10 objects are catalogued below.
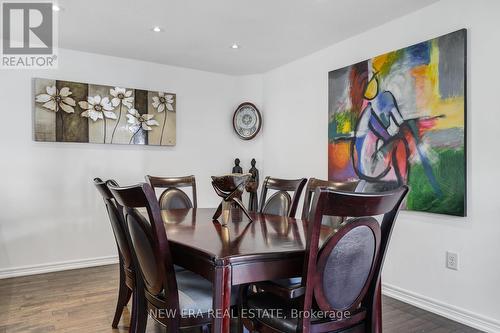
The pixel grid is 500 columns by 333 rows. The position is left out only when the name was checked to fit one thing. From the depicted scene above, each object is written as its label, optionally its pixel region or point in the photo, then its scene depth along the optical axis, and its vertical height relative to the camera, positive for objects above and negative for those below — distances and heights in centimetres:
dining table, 131 -36
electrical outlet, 260 -70
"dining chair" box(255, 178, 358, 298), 132 -38
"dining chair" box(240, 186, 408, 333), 122 -41
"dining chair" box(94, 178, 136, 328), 195 -54
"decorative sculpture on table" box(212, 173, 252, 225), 204 -15
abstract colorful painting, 258 +33
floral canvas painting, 368 +54
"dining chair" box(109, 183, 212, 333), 147 -49
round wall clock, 482 +57
